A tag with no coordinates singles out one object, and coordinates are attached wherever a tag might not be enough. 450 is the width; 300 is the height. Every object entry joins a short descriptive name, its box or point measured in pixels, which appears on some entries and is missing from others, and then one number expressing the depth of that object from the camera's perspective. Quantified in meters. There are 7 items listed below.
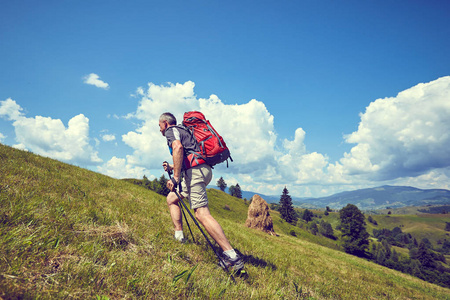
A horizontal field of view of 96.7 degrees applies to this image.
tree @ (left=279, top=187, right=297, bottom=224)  99.12
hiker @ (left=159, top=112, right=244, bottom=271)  4.09
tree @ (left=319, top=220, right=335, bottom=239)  121.75
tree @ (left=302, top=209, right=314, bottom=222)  164.25
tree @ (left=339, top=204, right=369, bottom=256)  76.62
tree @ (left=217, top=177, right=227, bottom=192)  158.12
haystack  32.88
